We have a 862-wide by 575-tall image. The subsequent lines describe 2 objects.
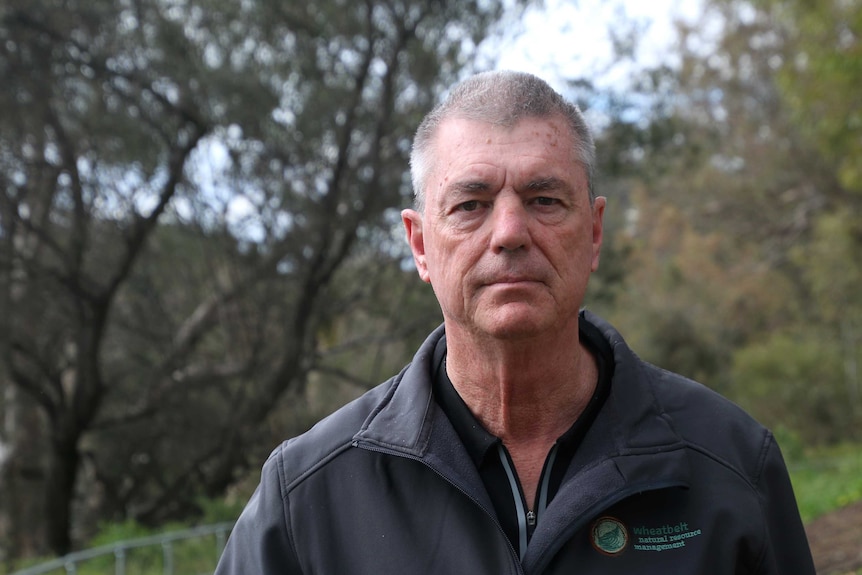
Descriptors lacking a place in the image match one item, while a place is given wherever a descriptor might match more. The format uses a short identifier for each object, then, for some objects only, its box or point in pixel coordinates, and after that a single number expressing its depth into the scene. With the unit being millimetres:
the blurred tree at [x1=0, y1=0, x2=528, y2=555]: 10883
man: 1948
